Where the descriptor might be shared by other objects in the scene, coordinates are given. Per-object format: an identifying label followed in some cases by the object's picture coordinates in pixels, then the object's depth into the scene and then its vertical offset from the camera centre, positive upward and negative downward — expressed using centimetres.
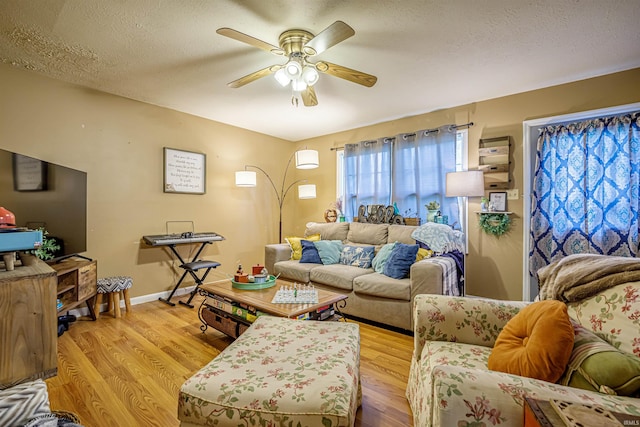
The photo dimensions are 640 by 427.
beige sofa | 263 -65
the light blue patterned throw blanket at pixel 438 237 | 302 -26
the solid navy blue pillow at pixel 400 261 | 290 -48
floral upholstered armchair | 88 -53
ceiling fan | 212 +109
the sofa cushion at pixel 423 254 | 294 -42
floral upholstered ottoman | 104 -65
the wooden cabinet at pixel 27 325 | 169 -66
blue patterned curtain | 271 +21
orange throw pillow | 104 -50
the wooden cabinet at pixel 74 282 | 256 -62
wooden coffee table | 207 -70
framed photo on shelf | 332 +12
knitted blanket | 128 -30
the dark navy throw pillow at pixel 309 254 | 367 -52
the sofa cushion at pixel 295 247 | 392 -46
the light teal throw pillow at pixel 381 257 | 318 -49
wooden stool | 300 -78
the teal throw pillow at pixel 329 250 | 363 -47
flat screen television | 218 +12
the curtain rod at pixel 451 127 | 356 +102
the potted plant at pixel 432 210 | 354 +2
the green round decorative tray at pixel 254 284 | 251 -61
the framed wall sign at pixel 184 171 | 381 +54
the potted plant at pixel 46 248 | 248 -30
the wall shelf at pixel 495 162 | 330 +56
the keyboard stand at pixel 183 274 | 348 -76
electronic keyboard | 340 -31
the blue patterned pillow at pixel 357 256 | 343 -51
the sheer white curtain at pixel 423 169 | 366 +55
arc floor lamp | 383 +49
